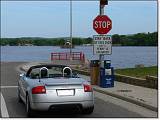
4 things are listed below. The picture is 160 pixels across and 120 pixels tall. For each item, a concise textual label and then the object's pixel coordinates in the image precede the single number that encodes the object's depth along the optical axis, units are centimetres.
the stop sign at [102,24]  1730
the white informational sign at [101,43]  1733
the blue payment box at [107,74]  1656
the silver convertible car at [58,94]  941
